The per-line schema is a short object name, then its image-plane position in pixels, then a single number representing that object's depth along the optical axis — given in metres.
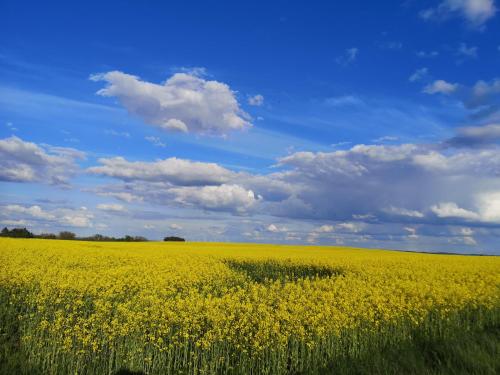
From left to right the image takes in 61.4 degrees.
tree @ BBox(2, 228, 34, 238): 71.00
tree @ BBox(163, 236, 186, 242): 80.38
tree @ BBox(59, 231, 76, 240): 75.32
